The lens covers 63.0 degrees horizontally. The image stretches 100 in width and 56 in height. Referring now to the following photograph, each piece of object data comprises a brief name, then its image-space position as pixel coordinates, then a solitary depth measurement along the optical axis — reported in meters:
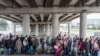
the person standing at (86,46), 6.87
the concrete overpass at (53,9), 10.85
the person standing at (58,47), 6.23
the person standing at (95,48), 6.39
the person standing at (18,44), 7.88
